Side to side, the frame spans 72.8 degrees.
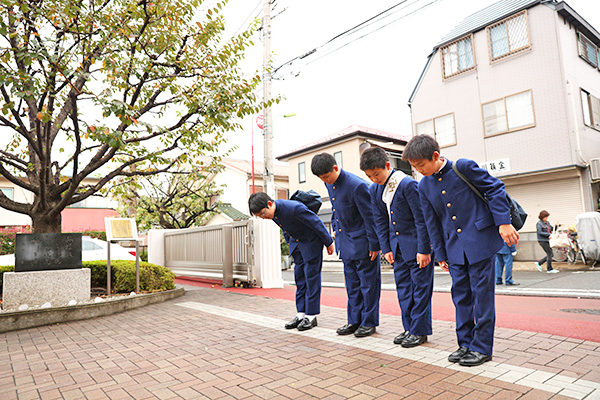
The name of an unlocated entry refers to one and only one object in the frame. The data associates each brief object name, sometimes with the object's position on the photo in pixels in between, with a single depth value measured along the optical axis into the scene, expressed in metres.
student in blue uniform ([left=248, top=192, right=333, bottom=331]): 4.66
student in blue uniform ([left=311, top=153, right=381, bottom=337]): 4.31
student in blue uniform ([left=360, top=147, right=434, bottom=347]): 3.82
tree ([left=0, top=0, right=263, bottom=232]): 5.96
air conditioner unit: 14.08
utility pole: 10.48
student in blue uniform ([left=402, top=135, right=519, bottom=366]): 3.16
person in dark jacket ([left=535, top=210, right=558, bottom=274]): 10.57
